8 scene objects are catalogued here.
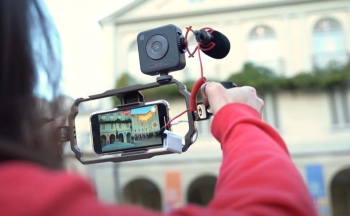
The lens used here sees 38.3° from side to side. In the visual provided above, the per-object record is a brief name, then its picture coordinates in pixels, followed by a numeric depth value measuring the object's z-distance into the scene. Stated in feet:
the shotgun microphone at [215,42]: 2.80
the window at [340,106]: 29.04
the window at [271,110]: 29.76
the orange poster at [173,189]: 30.19
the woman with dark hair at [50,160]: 1.15
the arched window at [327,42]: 29.71
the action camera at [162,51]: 3.10
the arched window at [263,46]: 30.17
